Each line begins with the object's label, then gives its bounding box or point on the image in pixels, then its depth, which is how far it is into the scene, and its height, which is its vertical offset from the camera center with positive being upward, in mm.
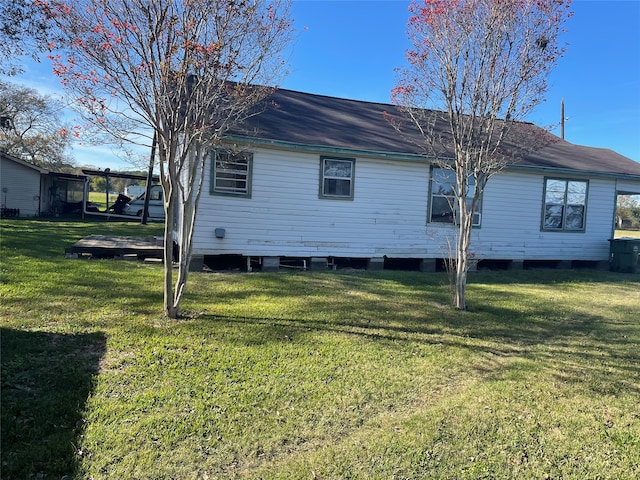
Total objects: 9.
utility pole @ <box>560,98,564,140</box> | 30188 +8528
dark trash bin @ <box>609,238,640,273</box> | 12086 -506
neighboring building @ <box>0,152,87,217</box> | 22469 +651
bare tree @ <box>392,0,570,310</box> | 6031 +2341
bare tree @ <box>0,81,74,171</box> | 33562 +5254
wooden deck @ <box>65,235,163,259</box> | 9555 -984
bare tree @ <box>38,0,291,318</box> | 4637 +1585
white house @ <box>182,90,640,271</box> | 9469 +529
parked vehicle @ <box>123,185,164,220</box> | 24531 +97
